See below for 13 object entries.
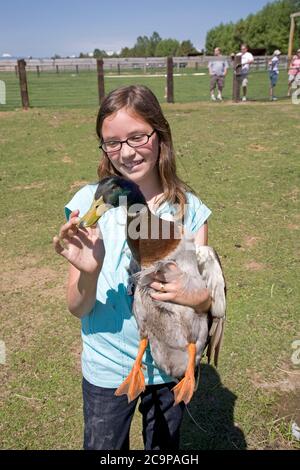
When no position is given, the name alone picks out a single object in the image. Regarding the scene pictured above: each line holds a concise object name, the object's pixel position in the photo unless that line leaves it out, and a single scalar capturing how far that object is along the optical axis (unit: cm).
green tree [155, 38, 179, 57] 11944
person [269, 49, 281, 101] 1590
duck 176
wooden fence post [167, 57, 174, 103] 1445
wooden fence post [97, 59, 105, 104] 1378
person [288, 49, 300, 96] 1570
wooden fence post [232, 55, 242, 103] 1503
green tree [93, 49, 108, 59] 12606
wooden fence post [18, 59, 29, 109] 1280
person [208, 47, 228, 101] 1614
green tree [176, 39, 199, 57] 10884
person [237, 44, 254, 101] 1512
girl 184
